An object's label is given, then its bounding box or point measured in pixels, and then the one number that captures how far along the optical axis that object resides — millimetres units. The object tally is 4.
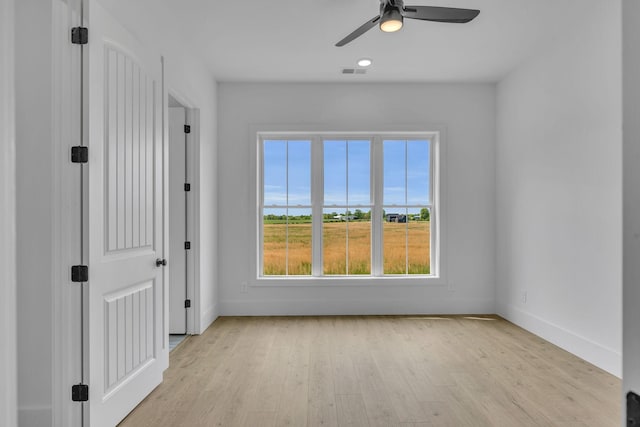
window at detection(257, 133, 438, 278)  5176
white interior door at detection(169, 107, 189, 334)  4191
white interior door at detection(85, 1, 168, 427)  2205
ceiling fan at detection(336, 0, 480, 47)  2619
